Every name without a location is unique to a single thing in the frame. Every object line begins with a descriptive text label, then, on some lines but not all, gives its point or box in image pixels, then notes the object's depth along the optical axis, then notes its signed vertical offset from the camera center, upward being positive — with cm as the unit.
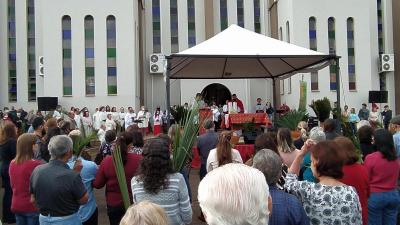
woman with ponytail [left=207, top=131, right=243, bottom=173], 633 -52
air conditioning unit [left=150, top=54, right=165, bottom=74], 3328 +353
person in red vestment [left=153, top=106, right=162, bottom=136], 2555 -29
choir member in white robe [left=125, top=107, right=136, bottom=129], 2533 -5
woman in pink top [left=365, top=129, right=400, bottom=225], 538 -74
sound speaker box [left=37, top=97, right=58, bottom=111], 2612 +78
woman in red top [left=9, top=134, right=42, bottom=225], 531 -61
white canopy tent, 1022 +127
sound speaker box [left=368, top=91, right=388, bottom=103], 2908 +89
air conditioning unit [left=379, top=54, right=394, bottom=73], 3161 +307
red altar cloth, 1486 -16
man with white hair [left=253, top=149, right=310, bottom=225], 316 -57
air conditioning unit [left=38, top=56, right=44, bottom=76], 3266 +340
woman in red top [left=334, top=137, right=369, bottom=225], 441 -57
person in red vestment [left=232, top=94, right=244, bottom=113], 2204 +44
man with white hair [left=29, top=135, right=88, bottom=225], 444 -64
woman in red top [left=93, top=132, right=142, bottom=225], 521 -65
